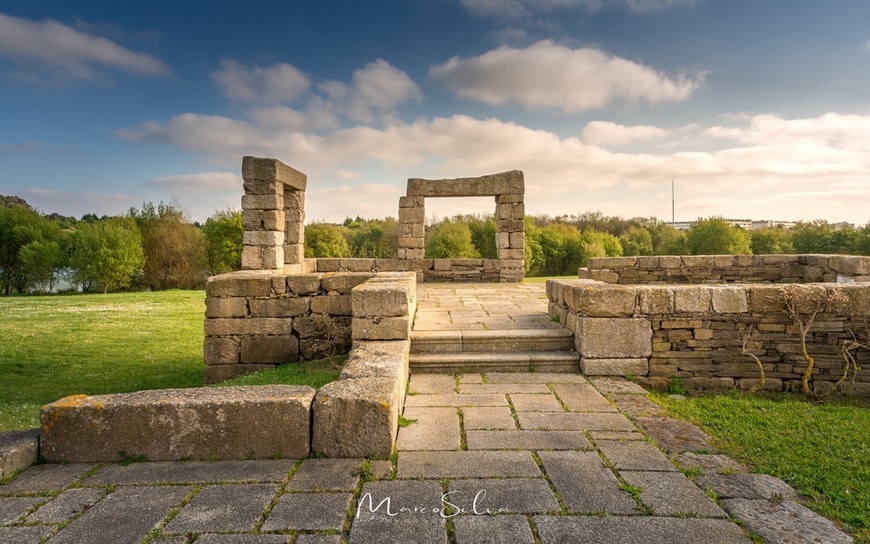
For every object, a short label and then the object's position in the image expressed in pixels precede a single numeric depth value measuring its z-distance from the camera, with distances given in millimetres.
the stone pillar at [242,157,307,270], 9914
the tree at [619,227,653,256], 39812
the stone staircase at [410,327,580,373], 5281
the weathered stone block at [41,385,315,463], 3146
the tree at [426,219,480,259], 27662
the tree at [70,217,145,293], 26734
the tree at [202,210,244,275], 28281
